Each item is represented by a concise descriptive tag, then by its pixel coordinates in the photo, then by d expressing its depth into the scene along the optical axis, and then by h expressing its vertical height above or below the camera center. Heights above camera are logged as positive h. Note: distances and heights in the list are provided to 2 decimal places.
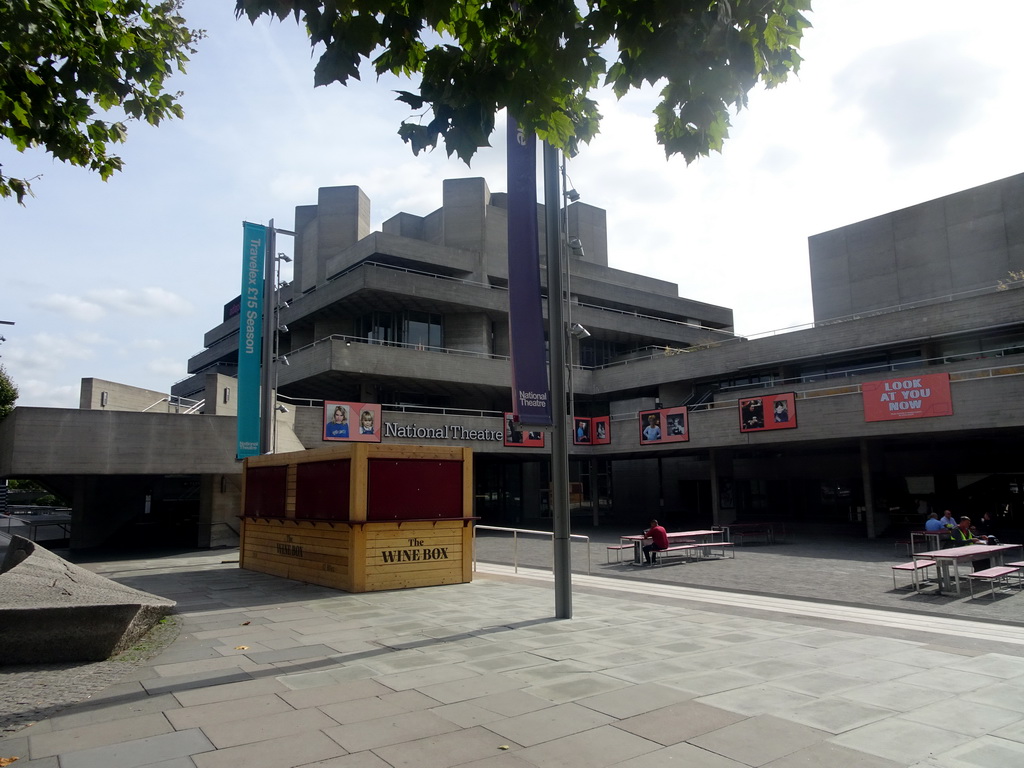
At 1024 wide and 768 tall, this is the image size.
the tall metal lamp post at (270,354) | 22.20 +4.18
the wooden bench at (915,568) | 12.93 -1.58
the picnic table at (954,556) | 12.66 -1.38
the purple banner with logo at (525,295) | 10.48 +2.81
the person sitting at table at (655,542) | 18.66 -1.51
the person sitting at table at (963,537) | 16.39 -1.35
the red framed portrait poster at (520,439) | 36.31 +2.29
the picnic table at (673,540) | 19.20 -1.65
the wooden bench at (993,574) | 12.25 -1.62
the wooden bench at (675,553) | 19.27 -2.12
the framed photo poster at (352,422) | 30.80 +2.81
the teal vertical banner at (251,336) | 23.06 +5.08
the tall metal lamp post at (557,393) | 10.07 +1.31
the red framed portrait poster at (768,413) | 29.41 +2.79
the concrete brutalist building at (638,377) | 25.58 +5.60
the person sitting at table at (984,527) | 21.91 -1.48
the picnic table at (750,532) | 26.28 -1.90
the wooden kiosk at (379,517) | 12.80 -0.55
